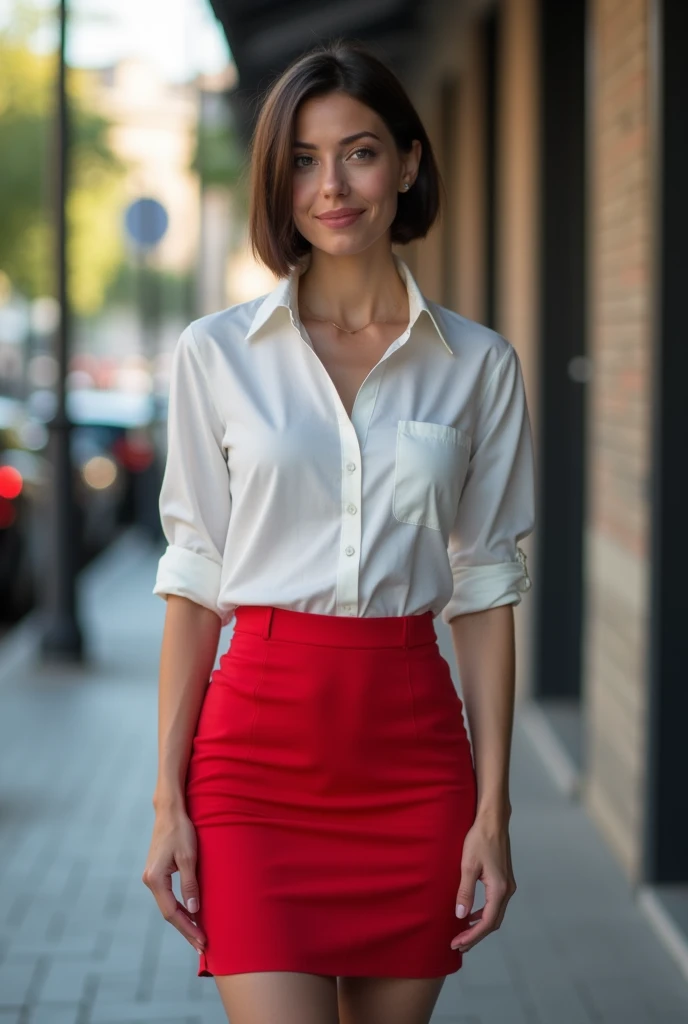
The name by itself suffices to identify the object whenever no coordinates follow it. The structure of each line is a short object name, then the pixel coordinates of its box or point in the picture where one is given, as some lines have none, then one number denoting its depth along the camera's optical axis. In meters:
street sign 15.98
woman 2.37
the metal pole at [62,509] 9.16
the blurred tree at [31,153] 29.19
